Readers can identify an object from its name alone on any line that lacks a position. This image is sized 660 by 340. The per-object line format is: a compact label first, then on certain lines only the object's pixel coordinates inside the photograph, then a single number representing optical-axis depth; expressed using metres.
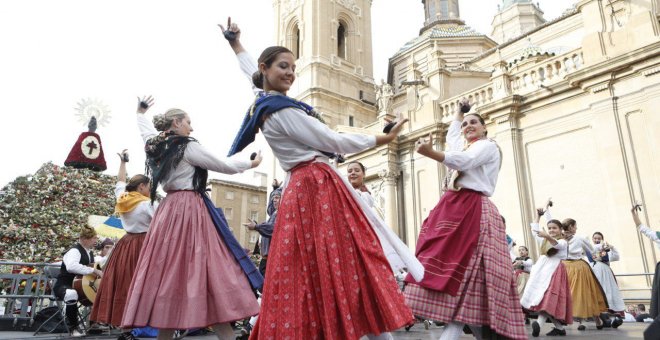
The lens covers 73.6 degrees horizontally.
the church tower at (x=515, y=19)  35.81
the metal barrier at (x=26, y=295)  7.79
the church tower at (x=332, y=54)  27.02
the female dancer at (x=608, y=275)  7.84
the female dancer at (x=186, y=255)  3.21
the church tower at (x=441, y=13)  35.50
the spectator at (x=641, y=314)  9.42
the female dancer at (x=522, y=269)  9.58
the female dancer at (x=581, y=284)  6.77
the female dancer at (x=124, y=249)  4.64
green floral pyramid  14.25
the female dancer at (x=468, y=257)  3.24
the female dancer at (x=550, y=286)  5.72
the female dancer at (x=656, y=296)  4.98
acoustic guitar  6.19
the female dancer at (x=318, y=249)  2.13
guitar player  6.14
